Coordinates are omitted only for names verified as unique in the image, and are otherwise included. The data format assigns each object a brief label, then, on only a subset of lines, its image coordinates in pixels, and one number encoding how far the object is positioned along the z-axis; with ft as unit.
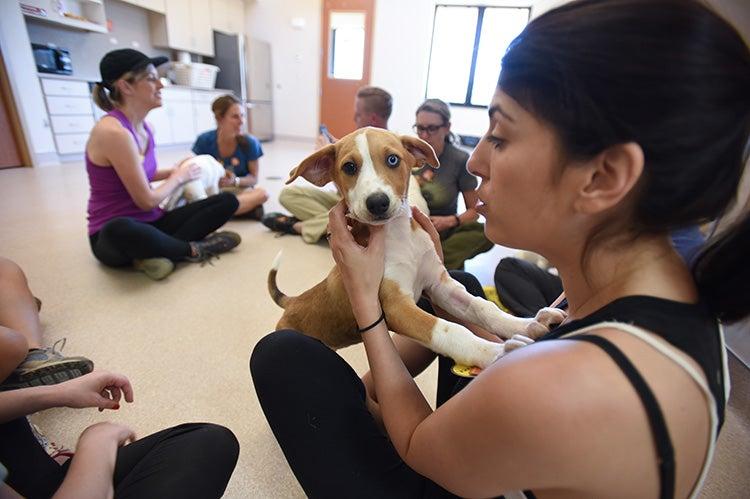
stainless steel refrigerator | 28.40
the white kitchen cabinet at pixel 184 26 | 24.25
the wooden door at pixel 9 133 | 15.64
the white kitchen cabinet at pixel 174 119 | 23.09
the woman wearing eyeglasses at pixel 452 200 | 8.85
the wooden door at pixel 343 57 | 29.17
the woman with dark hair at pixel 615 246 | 1.46
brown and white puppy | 3.54
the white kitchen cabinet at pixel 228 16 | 27.86
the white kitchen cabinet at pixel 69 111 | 17.38
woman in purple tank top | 7.54
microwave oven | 16.85
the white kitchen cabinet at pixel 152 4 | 21.89
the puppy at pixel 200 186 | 9.98
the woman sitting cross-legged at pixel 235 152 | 12.23
